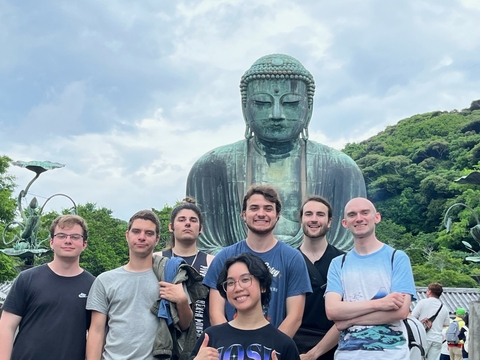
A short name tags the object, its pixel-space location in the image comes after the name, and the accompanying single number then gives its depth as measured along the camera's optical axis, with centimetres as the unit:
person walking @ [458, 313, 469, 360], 954
